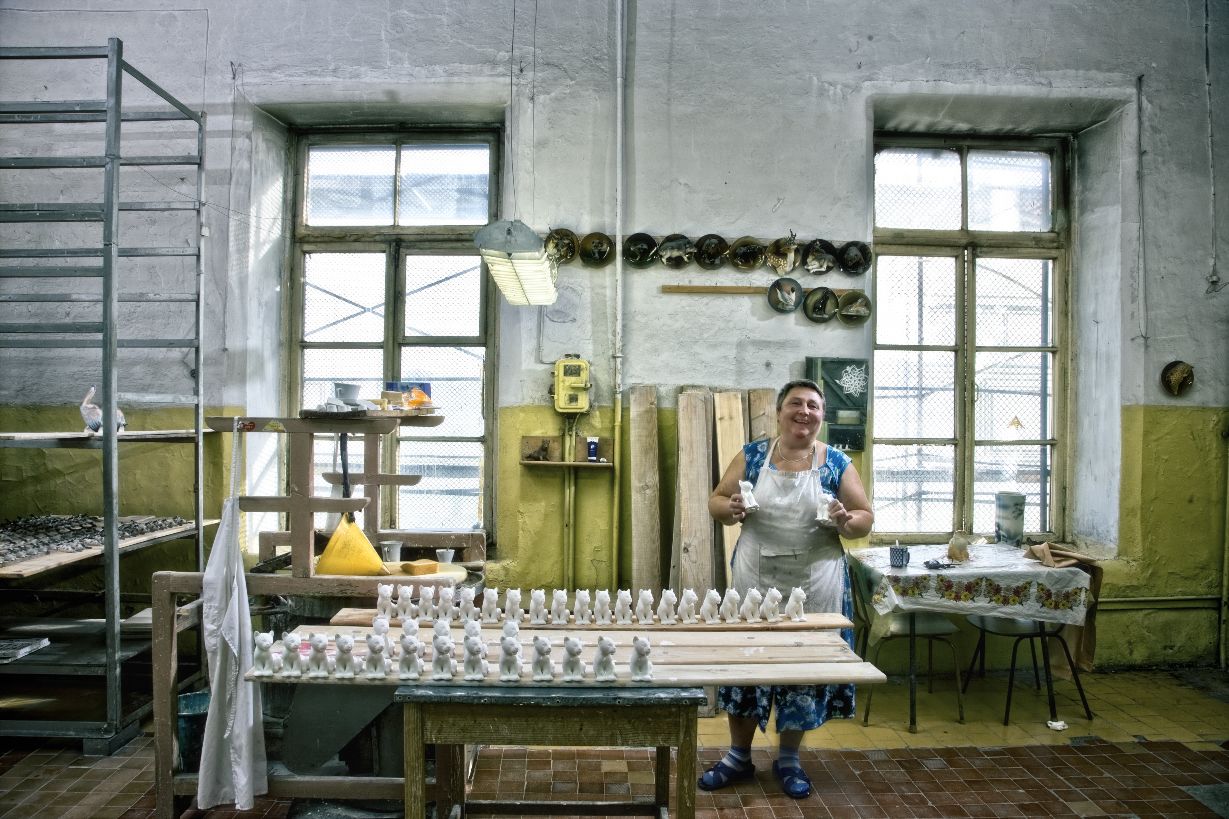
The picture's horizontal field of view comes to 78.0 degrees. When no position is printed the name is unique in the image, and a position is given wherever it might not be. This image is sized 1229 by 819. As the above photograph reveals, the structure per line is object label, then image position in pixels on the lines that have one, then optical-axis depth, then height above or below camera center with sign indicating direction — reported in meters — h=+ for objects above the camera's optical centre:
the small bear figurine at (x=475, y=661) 2.46 -0.82
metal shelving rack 3.73 +0.38
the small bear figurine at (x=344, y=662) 2.52 -0.85
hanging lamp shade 3.53 +0.75
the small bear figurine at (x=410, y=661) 2.49 -0.83
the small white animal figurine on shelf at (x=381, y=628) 2.76 -0.79
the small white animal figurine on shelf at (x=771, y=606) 3.06 -0.78
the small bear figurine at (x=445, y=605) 3.01 -0.77
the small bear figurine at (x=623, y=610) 3.04 -0.80
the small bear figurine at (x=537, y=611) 3.00 -0.80
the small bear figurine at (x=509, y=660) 2.45 -0.81
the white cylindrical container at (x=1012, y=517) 5.02 -0.66
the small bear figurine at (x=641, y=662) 2.46 -0.81
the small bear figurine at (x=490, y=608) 3.02 -0.79
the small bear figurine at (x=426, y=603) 3.00 -0.76
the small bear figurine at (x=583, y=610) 3.05 -0.80
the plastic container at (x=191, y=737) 3.14 -1.38
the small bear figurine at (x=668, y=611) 3.02 -0.79
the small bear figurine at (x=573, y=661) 2.50 -0.82
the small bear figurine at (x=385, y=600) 3.00 -0.75
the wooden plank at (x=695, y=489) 4.51 -0.46
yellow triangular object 3.27 -0.64
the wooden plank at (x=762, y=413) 4.69 +0.01
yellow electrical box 4.70 +0.15
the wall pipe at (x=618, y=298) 4.80 +0.73
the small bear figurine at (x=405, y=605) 2.98 -0.78
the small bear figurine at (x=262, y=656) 2.55 -0.84
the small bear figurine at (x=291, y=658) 2.55 -0.84
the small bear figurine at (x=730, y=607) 3.05 -0.78
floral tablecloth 4.18 -0.97
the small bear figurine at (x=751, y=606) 3.05 -0.77
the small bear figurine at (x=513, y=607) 3.04 -0.79
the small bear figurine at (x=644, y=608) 3.05 -0.79
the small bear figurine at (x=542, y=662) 2.45 -0.82
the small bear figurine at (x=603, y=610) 3.05 -0.80
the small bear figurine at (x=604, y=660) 2.49 -0.82
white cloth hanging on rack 2.87 -1.09
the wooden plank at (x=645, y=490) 4.66 -0.48
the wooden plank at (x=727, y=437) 4.59 -0.14
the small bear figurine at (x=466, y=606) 3.01 -0.78
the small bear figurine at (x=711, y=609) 3.04 -0.79
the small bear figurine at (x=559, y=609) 3.01 -0.79
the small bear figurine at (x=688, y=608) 3.05 -0.79
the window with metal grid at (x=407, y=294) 5.25 +0.81
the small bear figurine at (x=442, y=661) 2.47 -0.82
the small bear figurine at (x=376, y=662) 2.50 -0.84
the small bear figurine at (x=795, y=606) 3.08 -0.78
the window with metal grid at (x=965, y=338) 5.38 +0.56
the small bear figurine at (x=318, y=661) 2.54 -0.85
